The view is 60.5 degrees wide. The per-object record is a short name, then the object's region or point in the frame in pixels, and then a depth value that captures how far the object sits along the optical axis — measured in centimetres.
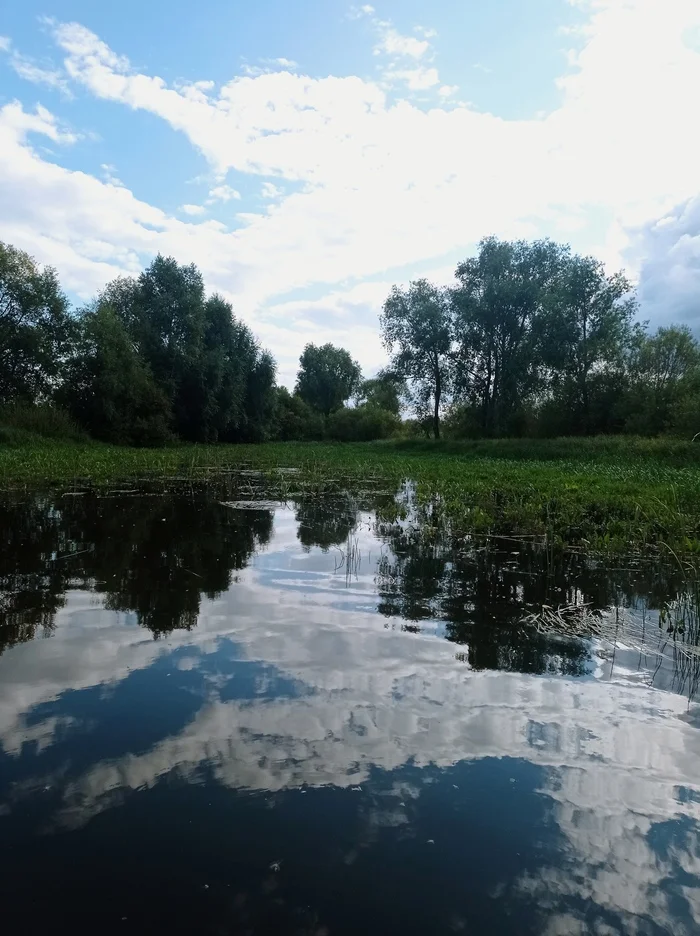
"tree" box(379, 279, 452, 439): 4516
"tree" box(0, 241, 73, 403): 3155
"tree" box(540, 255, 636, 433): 3775
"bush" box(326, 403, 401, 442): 7269
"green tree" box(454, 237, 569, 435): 4003
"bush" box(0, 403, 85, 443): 2781
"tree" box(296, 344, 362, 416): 9769
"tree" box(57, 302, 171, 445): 3338
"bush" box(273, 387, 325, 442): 7712
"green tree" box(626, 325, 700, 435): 2978
